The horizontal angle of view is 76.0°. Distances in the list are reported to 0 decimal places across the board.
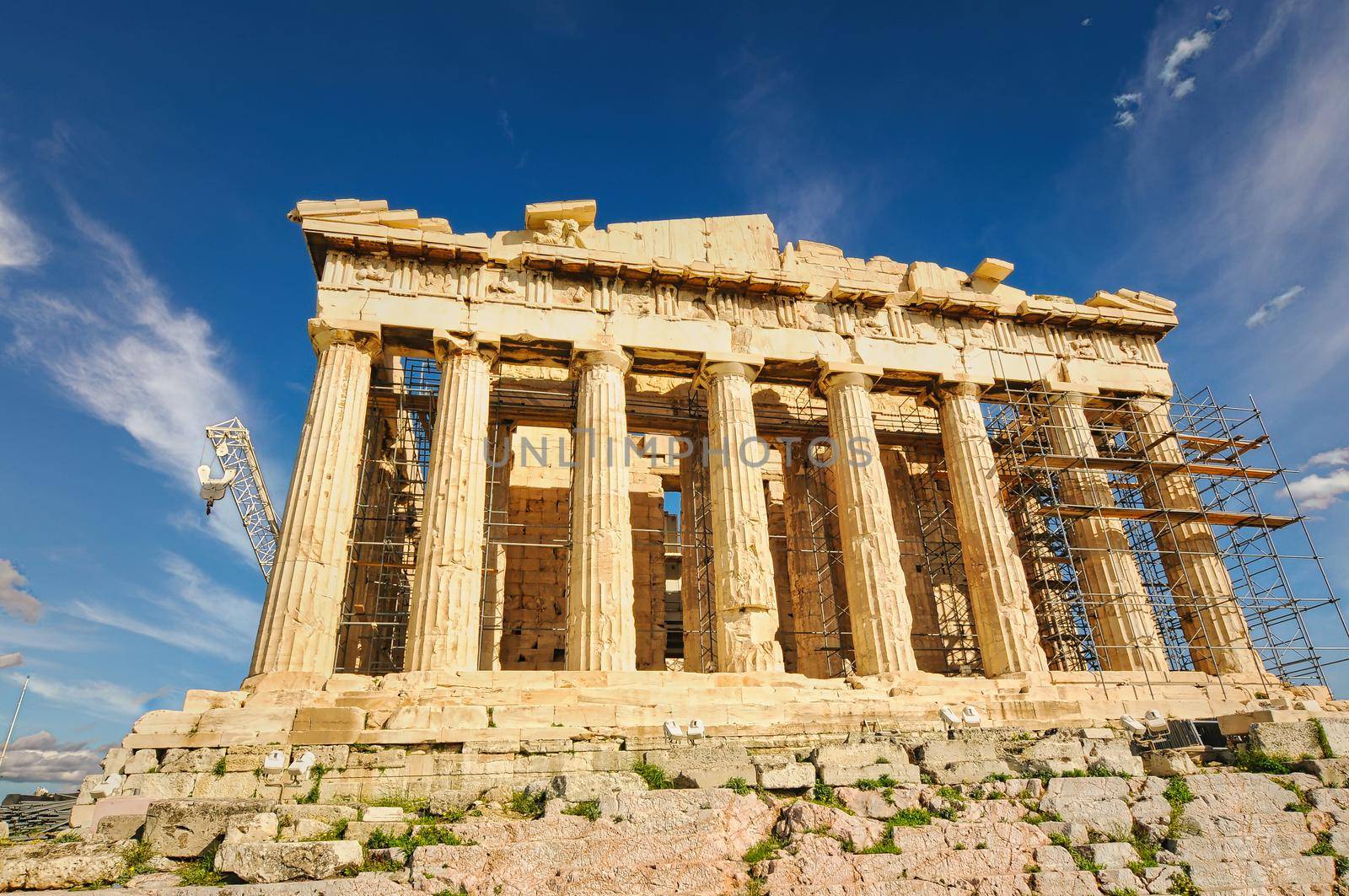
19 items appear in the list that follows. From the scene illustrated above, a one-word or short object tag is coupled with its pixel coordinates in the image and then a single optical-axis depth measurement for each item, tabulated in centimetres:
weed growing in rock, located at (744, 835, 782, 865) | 754
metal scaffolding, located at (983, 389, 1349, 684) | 1752
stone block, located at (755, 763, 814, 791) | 893
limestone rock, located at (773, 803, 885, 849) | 781
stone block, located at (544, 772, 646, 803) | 852
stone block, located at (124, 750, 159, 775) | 1091
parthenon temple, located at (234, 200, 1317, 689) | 1548
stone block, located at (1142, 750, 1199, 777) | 952
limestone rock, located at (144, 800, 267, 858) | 823
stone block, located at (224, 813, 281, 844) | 773
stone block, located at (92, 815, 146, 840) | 860
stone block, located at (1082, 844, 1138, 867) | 783
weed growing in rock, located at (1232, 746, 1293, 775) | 955
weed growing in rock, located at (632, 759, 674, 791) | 935
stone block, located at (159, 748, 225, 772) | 1098
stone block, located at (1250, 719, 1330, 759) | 979
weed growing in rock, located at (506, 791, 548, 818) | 866
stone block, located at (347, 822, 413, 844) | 807
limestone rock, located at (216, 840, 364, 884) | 719
